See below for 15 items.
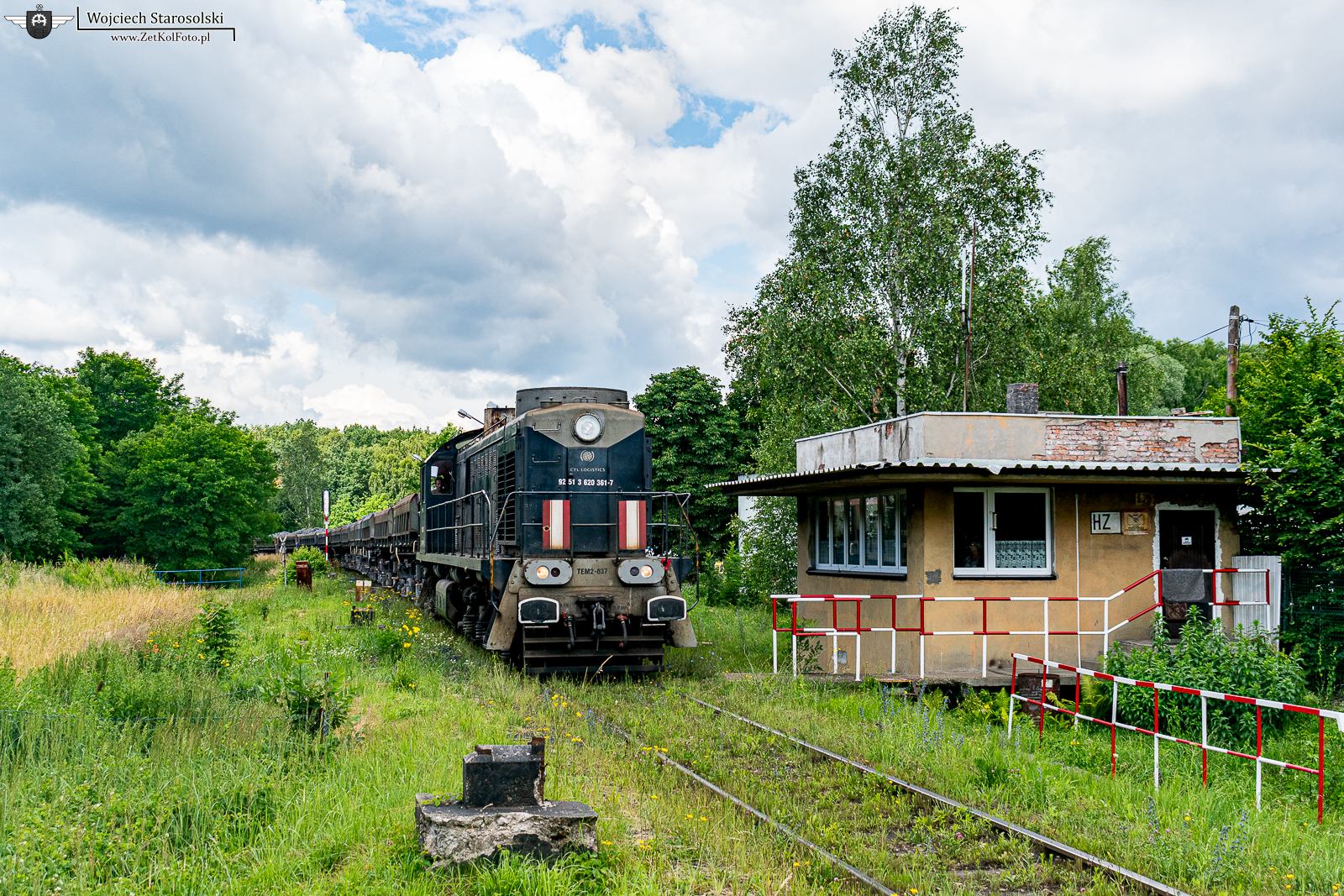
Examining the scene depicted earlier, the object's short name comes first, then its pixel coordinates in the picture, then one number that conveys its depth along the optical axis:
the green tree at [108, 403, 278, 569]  37.06
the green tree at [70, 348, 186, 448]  52.44
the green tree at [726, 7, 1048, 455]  23.19
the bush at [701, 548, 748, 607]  26.67
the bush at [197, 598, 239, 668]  11.28
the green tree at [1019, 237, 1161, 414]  39.66
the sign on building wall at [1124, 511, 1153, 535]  13.52
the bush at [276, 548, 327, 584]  36.78
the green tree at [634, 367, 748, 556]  39.06
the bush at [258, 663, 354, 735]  8.07
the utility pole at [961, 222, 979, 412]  21.82
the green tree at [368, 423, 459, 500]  86.50
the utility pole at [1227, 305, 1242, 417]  24.05
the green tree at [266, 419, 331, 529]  92.06
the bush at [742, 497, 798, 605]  22.77
